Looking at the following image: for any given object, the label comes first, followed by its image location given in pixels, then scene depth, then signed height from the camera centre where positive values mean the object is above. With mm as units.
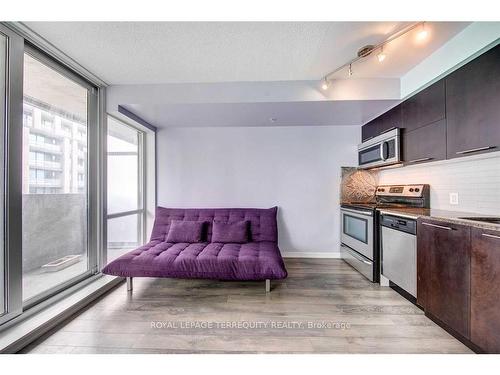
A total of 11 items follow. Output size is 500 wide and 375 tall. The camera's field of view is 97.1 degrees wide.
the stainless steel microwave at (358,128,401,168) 2584 +490
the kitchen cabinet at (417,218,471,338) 1484 -622
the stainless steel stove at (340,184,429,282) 2514 -454
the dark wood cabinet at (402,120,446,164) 2020 +450
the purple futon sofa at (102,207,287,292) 2227 -721
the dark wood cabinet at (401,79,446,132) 2020 +808
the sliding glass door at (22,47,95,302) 1827 +114
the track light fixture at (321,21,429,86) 1699 +1206
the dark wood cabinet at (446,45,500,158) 1561 +633
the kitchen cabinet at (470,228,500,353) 1304 -629
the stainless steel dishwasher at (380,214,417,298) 1982 -613
